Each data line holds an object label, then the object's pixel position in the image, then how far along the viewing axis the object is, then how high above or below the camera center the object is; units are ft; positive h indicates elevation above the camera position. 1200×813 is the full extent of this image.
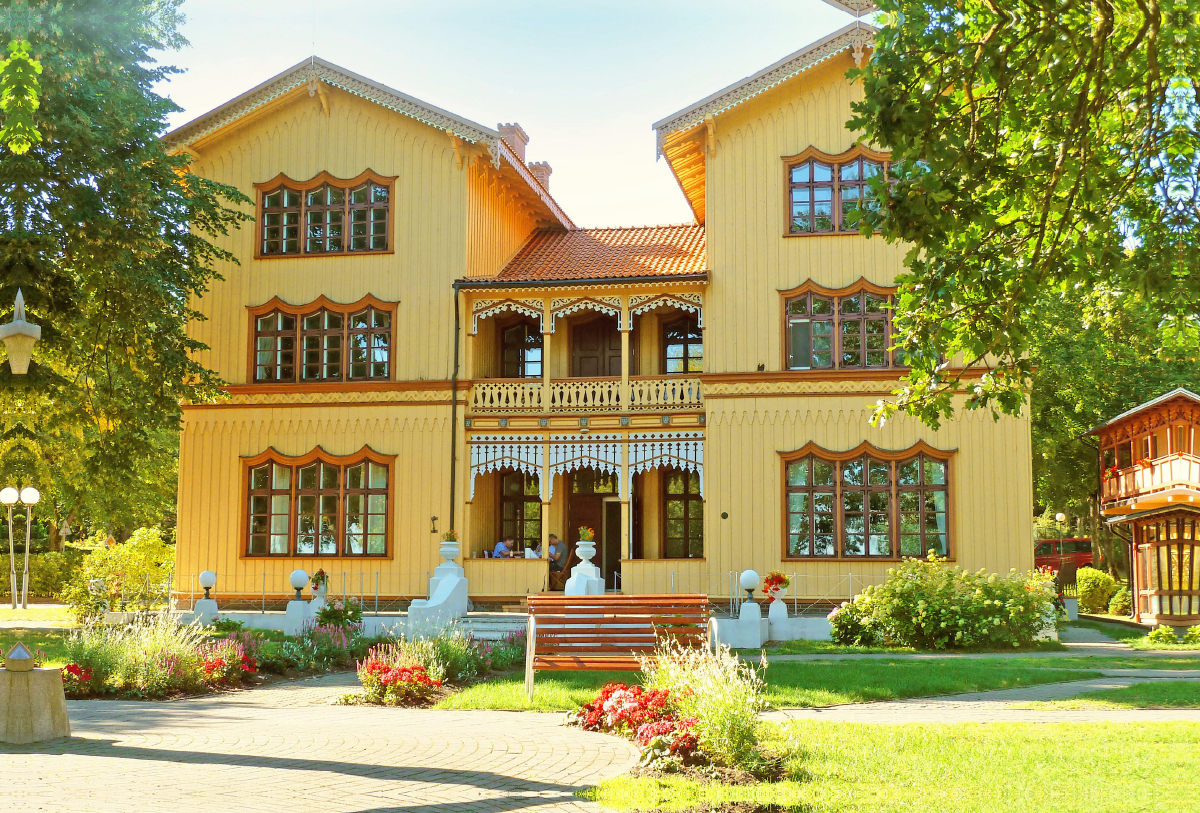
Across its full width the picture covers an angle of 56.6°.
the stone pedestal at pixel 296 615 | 69.21 -5.62
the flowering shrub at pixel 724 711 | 26.17 -4.54
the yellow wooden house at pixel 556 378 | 74.84 +10.23
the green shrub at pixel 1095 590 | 99.81 -6.20
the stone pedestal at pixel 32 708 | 29.78 -4.91
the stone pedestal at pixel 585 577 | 67.05 -3.25
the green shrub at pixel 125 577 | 75.15 -3.53
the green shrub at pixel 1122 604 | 95.66 -7.12
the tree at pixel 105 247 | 60.44 +16.73
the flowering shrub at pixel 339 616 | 60.13 -4.94
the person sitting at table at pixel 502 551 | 79.10 -1.93
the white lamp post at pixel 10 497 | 91.86 +2.41
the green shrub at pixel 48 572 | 117.39 -4.85
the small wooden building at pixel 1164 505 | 82.64 +1.15
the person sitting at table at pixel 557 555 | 79.20 -2.23
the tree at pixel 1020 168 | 23.40 +8.27
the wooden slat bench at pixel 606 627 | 39.81 -3.75
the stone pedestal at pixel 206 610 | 69.67 -5.35
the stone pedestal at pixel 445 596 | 63.98 -4.36
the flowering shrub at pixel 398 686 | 40.34 -5.86
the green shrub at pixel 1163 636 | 66.39 -6.93
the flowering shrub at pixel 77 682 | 41.39 -5.79
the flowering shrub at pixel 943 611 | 59.21 -4.84
